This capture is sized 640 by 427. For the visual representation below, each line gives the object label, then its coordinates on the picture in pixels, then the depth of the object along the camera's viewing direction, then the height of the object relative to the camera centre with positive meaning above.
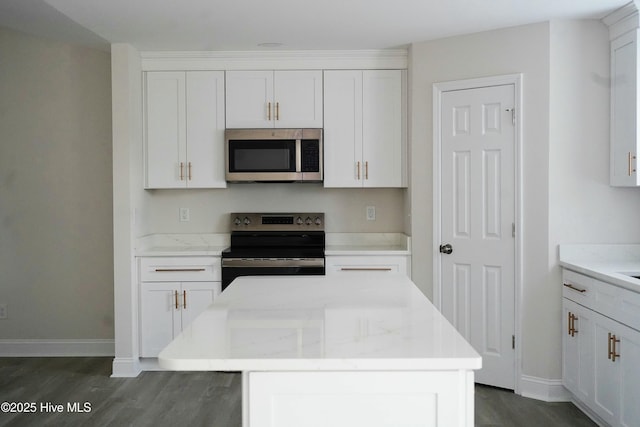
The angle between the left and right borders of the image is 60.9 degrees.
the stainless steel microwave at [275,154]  4.07 +0.40
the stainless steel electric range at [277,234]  4.14 -0.21
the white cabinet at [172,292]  3.95 -0.61
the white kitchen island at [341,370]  1.32 -0.41
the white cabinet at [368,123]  4.08 +0.64
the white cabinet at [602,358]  2.52 -0.78
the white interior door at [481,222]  3.47 -0.09
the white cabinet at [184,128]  4.10 +0.60
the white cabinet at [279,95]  4.09 +0.85
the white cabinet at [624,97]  2.98 +0.63
